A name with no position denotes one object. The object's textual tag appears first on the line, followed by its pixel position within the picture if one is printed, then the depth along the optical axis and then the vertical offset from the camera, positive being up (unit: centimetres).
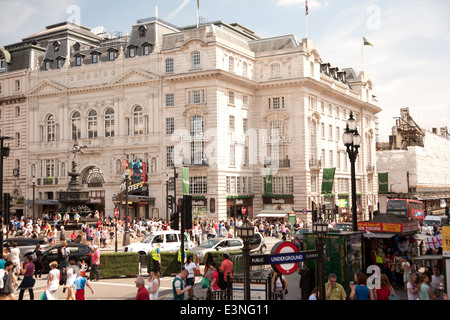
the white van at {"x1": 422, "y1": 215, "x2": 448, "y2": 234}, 4429 -332
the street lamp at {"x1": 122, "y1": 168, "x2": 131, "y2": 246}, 3697 -351
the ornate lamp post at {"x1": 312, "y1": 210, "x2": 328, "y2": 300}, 1189 -190
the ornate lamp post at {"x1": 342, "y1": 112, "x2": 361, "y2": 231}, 1999 +153
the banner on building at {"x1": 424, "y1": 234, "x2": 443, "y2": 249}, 2311 -263
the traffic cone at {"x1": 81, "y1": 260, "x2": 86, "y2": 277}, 2408 -356
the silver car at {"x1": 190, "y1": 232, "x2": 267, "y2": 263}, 2839 -334
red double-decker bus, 4800 -241
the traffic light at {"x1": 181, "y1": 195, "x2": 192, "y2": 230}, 1797 -93
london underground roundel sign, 1139 -160
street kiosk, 1816 -249
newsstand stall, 2134 -226
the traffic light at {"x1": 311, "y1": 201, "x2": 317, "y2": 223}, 2917 -171
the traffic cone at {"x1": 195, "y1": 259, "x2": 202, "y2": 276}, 2471 -394
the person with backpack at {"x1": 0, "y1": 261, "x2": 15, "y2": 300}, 1590 -276
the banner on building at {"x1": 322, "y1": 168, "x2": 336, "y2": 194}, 6203 +33
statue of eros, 5097 +365
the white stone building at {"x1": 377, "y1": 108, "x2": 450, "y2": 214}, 8219 +213
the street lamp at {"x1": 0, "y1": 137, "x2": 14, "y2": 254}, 2579 +172
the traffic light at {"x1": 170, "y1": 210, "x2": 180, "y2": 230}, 1890 -123
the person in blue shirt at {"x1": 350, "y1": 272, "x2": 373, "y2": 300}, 1338 -267
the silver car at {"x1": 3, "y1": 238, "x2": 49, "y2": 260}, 2877 -304
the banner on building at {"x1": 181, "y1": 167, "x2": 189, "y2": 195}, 5145 +55
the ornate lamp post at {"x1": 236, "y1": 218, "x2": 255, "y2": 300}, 1105 -135
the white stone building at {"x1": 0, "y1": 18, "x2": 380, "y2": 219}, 5619 +751
